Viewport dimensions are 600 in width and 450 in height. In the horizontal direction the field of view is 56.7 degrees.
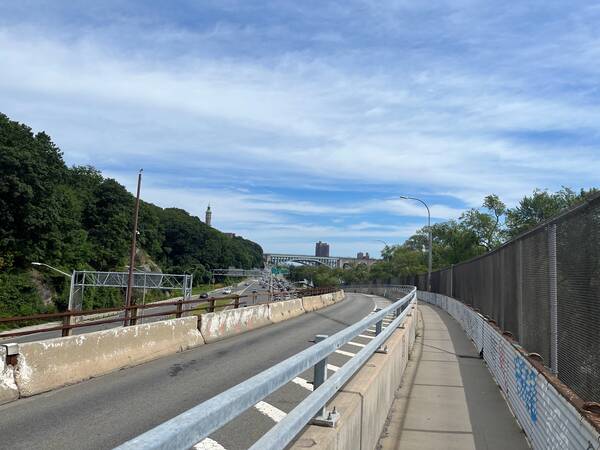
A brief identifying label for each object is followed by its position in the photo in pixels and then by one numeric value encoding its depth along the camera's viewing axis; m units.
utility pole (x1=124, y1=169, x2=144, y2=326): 40.75
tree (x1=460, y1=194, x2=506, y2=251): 83.69
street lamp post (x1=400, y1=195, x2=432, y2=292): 45.53
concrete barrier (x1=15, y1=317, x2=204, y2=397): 8.76
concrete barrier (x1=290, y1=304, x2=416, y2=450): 3.81
